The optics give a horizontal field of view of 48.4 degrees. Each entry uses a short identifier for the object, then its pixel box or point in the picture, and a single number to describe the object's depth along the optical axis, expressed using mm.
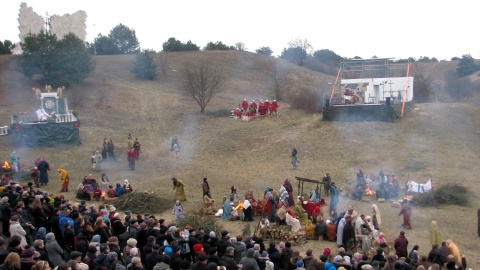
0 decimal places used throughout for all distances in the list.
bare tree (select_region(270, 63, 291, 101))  46434
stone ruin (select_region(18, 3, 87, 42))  50425
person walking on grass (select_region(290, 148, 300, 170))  24578
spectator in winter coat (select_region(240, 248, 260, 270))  9133
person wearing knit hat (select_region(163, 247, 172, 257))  9531
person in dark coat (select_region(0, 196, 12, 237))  11984
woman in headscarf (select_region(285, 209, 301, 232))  15695
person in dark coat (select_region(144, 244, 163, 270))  8898
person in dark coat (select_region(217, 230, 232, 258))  10320
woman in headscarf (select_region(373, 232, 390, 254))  13527
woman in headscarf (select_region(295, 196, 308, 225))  16531
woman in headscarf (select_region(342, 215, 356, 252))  13914
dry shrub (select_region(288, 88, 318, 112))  35438
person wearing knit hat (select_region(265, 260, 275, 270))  9234
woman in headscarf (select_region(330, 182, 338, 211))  18047
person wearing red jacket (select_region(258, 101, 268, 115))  35469
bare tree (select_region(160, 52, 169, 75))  57509
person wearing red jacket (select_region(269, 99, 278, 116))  35469
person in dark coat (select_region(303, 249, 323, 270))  9469
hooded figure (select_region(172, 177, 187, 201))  19297
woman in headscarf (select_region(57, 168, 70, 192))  20375
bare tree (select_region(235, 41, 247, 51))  89544
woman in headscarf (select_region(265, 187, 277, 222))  16864
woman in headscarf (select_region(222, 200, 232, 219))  17375
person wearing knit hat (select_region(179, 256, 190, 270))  7953
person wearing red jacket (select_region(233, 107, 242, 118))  35938
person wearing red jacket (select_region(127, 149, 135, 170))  24500
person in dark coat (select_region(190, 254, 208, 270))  8259
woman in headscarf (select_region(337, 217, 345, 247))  14141
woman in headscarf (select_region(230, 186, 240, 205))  18453
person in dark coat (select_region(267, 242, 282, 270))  9984
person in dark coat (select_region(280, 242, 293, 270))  9953
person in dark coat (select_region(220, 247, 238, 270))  8812
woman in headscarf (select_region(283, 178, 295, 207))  18300
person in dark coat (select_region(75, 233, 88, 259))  9828
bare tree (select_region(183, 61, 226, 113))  39969
